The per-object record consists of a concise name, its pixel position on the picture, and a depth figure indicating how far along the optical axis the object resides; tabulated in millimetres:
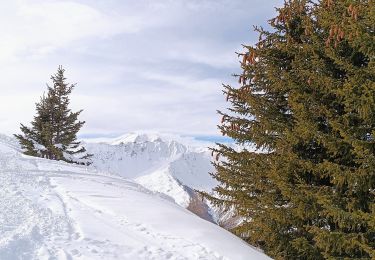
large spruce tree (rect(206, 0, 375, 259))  8758
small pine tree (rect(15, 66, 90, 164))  31953
